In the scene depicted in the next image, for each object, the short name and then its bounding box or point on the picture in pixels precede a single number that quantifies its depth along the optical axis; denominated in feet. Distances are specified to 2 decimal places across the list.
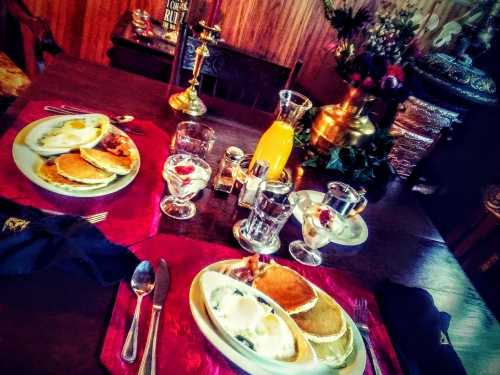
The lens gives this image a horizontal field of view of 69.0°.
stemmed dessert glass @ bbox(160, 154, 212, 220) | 3.02
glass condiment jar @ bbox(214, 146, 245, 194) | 3.54
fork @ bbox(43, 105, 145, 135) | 3.60
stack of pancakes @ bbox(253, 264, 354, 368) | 2.29
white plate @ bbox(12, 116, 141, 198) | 2.71
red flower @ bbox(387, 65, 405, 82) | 3.99
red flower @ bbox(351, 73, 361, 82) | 4.19
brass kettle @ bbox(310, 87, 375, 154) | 4.45
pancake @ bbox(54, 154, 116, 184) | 2.80
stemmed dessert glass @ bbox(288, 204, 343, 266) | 3.15
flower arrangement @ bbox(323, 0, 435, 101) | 4.01
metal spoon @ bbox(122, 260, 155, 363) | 1.96
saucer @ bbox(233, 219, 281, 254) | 3.05
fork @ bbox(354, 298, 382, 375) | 2.43
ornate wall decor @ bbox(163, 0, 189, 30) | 7.47
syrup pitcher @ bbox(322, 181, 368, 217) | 3.62
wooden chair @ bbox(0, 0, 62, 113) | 4.91
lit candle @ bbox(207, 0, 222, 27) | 4.17
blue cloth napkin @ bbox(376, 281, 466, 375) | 2.79
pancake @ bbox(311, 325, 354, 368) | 2.23
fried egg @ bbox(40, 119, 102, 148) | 3.05
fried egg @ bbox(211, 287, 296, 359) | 2.10
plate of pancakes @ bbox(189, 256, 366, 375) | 2.05
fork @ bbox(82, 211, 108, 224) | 2.65
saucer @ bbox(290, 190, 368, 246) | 3.58
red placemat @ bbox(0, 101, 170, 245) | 2.66
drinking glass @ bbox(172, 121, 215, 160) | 3.65
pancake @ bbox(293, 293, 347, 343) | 2.32
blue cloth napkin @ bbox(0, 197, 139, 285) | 2.19
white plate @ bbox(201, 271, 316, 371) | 2.03
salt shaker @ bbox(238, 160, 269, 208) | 3.41
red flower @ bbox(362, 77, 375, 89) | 4.13
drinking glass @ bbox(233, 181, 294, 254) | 3.03
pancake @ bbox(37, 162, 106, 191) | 2.73
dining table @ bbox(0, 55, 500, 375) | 1.94
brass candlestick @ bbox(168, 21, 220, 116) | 4.47
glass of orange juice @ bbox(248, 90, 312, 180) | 3.54
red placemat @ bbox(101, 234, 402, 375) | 2.02
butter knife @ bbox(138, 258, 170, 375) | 1.93
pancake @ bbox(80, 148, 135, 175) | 2.95
